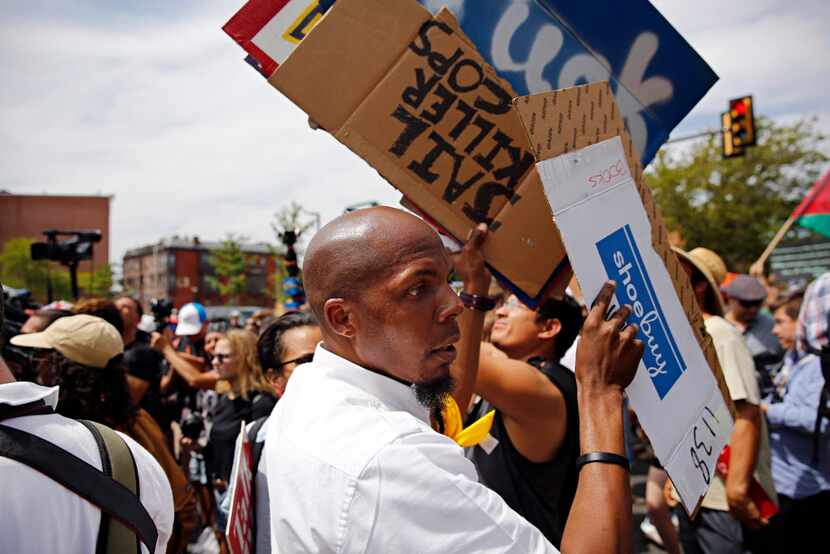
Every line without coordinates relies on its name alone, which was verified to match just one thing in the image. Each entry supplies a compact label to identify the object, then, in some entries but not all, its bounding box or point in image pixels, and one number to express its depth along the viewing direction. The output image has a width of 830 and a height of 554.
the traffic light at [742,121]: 11.93
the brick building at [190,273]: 79.25
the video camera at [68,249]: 6.17
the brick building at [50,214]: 74.38
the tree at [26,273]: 42.25
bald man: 1.06
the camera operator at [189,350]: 5.34
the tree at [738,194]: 24.14
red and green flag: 9.09
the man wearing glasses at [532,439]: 2.18
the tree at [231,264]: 51.97
